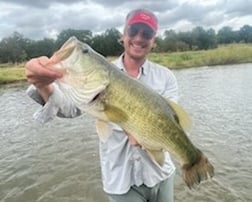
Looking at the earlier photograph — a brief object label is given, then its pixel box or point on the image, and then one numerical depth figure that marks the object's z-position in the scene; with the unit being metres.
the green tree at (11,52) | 32.01
